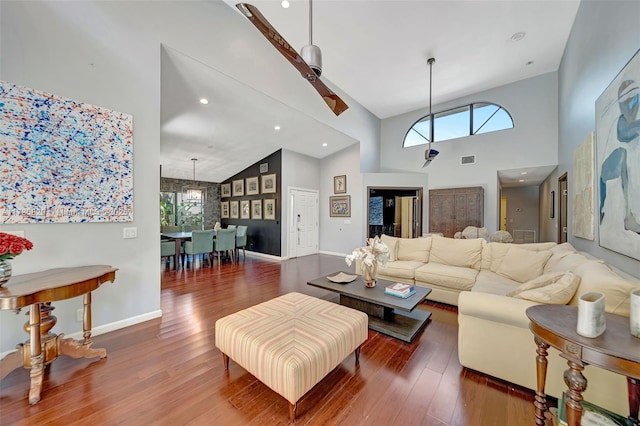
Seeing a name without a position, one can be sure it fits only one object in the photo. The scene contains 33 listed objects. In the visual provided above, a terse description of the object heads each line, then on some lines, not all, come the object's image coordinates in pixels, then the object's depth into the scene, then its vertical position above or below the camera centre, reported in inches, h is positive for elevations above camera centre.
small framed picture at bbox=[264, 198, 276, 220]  276.0 +2.9
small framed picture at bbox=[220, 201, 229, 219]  352.8 +2.3
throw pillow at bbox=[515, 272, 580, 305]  68.0 -23.9
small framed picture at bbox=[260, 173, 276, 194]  276.4 +33.3
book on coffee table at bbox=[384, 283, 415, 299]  101.2 -35.1
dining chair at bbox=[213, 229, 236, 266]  241.1 -30.8
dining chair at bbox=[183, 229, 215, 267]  226.1 -31.3
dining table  224.2 -25.7
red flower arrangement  63.5 -9.4
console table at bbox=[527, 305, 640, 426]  40.9 -26.2
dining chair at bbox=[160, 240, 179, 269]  219.0 -35.7
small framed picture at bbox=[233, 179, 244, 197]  323.3 +33.4
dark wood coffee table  97.8 -47.1
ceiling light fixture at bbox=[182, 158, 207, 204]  285.4 +24.7
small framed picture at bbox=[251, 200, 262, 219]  295.4 +3.1
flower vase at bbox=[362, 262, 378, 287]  113.6 -30.6
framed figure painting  68.4 +16.0
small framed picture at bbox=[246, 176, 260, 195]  299.8 +33.1
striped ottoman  58.1 -36.6
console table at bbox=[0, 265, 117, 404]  65.1 -31.1
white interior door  281.9 -14.5
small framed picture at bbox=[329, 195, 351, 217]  285.8 +6.6
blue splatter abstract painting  80.9 +20.1
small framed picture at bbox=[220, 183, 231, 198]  347.2 +32.5
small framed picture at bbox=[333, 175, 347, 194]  289.4 +33.6
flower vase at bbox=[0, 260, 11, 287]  65.6 -16.8
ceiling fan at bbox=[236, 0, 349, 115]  71.6 +56.3
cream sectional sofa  58.7 -35.1
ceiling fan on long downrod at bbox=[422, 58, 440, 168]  184.7 +51.8
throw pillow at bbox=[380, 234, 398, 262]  165.6 -25.2
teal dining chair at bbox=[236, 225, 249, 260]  277.4 -31.4
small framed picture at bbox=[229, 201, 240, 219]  334.1 +3.5
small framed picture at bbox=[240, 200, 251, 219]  315.5 +2.0
